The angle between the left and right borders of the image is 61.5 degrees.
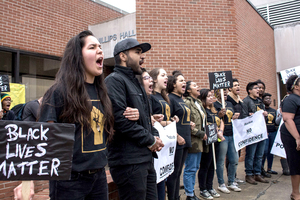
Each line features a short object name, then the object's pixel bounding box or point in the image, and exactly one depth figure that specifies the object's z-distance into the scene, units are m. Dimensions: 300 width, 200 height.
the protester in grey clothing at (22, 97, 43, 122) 3.66
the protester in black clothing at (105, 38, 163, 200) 2.29
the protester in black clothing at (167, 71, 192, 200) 3.87
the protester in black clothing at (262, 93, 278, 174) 6.65
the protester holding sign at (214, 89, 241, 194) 5.04
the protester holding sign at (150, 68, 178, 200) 3.82
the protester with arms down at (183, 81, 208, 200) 4.34
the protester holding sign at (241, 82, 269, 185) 5.69
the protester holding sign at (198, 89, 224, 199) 4.70
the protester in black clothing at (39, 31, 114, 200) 1.77
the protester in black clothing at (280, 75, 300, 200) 4.20
